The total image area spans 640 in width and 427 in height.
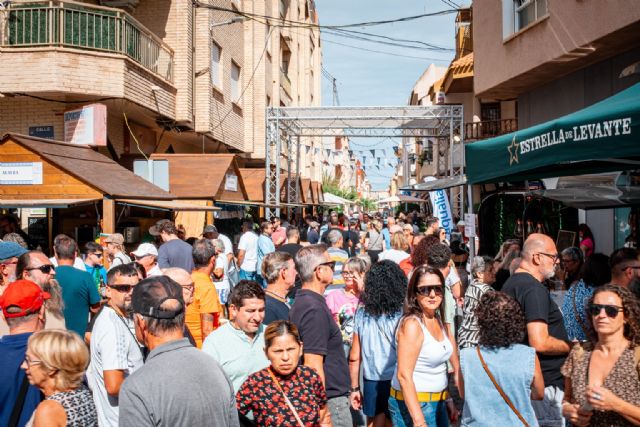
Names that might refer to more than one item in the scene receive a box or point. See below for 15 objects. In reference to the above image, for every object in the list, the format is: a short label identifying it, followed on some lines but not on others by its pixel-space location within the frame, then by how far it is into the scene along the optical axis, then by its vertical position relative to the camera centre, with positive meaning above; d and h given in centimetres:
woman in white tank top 405 -93
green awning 475 +57
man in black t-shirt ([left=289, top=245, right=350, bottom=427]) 428 -85
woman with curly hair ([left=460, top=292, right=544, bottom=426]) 370 -93
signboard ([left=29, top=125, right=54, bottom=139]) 1380 +175
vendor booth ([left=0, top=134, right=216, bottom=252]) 981 +49
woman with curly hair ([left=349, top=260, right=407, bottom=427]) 473 -92
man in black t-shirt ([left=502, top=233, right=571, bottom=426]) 447 -86
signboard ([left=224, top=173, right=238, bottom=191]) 1649 +79
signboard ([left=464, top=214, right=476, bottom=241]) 1002 -21
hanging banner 1478 +3
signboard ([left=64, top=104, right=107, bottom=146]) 1328 +182
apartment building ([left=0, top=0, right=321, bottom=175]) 1300 +334
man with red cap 352 -78
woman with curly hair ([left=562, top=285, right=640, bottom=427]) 345 -88
